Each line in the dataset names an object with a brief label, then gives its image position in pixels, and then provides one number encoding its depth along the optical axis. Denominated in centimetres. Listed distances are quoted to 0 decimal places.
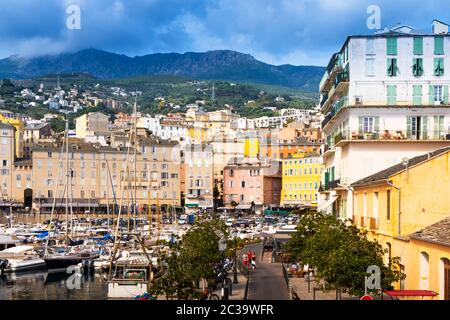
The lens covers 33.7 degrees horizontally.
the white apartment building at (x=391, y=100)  4400
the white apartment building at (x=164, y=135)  19658
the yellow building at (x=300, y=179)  13700
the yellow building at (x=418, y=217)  2536
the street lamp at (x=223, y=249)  2903
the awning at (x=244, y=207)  14750
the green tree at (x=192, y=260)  2598
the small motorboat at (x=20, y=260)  6480
